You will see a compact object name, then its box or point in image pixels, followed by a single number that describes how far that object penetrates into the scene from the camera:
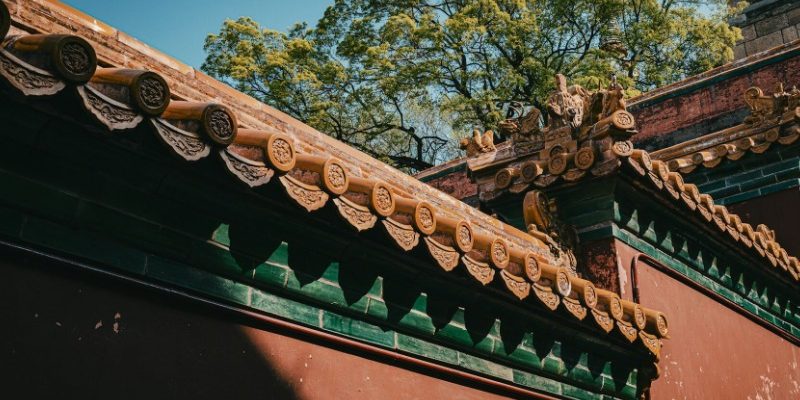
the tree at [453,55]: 19.58
